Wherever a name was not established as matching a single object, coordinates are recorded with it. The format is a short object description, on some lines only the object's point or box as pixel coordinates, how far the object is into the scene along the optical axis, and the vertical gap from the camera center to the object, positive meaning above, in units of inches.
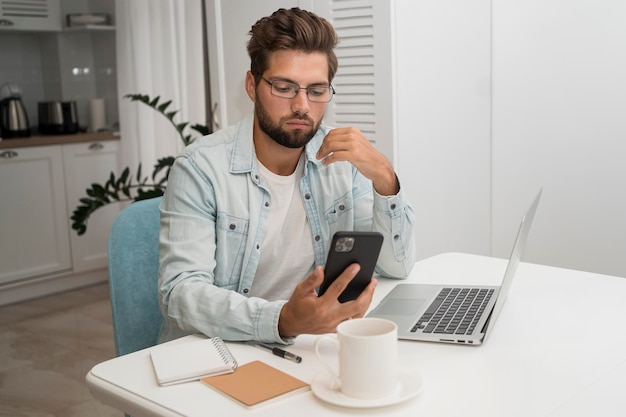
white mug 40.9 -14.5
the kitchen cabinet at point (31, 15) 177.9 +19.3
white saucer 41.4 -16.7
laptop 52.6 -16.7
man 63.4 -8.7
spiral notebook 46.6 -16.7
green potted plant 128.3 -15.8
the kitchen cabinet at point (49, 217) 170.7 -27.3
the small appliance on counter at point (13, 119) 175.0 -4.8
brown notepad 43.6 -17.0
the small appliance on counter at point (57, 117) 183.3 -5.0
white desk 42.0 -17.1
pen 49.1 -16.9
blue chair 64.7 -15.4
